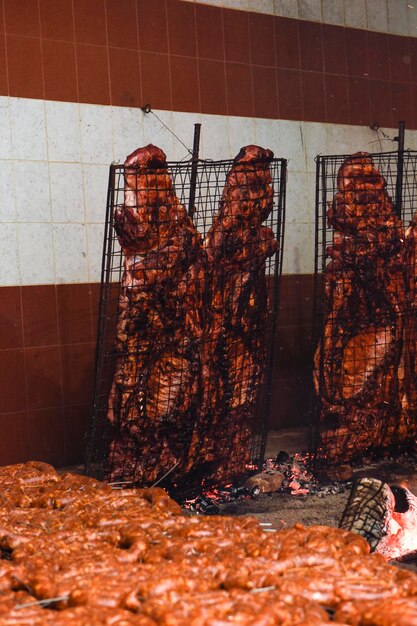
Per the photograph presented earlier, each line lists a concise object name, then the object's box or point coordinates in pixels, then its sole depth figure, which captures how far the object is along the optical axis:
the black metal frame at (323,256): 6.31
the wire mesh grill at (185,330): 5.62
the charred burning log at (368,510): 4.74
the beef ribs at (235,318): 5.99
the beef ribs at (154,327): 5.59
